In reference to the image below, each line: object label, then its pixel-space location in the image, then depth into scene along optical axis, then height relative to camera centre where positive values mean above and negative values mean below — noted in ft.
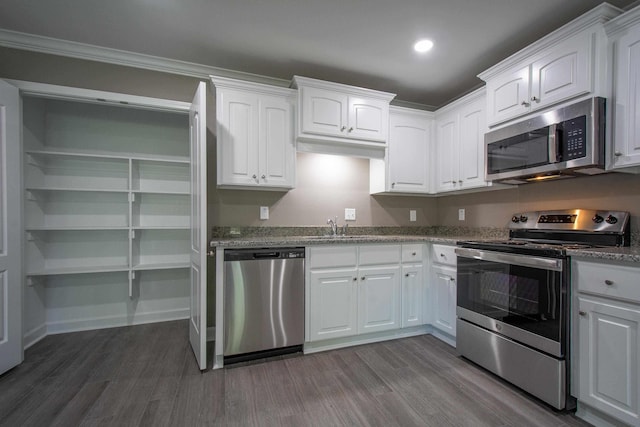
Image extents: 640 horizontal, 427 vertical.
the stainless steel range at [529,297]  5.39 -1.85
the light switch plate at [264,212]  9.31 -0.04
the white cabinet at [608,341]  4.54 -2.14
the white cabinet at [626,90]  5.24 +2.28
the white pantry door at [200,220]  6.62 -0.23
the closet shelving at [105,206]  8.81 +0.15
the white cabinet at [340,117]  8.43 +2.88
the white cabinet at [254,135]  7.94 +2.16
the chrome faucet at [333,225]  9.68 -0.48
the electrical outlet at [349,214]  10.29 -0.10
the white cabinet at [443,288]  8.05 -2.23
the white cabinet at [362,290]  7.79 -2.25
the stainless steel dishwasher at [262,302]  7.06 -2.31
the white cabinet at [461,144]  8.49 +2.16
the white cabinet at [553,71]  5.64 +3.17
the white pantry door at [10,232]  6.56 -0.54
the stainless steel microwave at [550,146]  5.67 +1.51
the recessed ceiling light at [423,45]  7.39 +4.37
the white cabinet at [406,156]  9.76 +1.92
